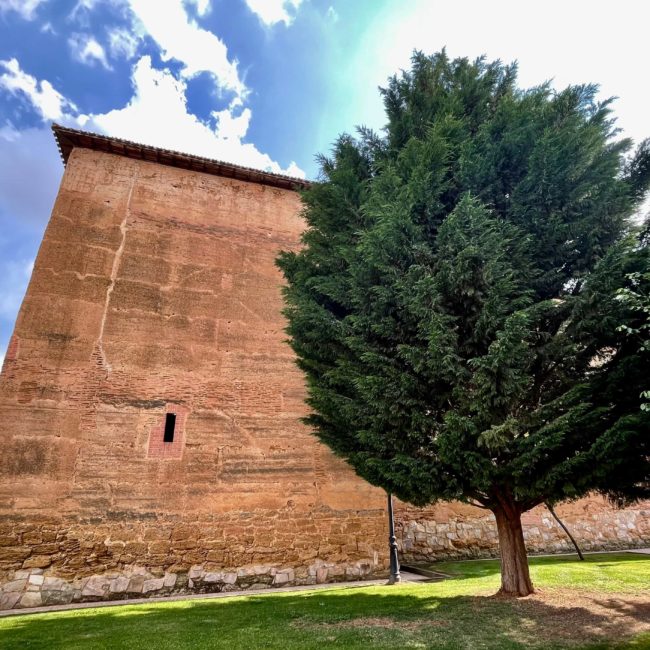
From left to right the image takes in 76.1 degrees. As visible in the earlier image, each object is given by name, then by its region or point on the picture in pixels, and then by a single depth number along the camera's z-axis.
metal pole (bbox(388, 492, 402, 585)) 7.74
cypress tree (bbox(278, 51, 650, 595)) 4.07
